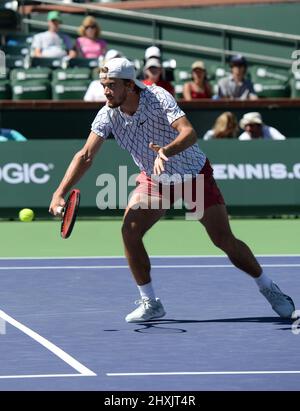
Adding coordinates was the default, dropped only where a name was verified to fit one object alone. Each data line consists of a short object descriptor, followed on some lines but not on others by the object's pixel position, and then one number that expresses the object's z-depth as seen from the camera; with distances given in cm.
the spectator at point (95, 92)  1866
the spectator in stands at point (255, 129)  1767
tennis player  961
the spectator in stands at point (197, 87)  1883
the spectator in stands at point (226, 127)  1773
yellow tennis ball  1256
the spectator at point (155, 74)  1791
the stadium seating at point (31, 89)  1947
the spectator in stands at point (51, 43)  2102
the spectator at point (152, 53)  1892
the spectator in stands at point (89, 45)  2075
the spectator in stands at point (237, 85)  1884
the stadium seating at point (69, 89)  1928
